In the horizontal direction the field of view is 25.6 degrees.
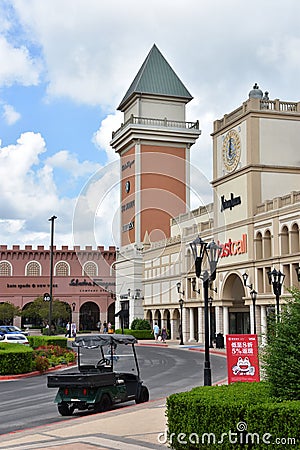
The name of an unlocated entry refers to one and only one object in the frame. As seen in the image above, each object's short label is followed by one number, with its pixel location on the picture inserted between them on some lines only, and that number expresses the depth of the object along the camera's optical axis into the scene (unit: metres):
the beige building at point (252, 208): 42.19
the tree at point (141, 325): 65.88
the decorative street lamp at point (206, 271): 16.55
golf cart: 14.70
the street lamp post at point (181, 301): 52.04
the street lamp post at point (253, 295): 41.59
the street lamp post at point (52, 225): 45.46
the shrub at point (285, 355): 9.65
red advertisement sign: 15.09
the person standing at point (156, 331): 59.62
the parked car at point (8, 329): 49.91
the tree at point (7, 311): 82.56
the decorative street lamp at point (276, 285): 30.81
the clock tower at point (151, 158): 76.44
